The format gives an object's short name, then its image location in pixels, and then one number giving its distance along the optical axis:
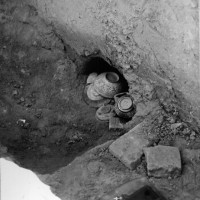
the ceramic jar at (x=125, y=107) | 3.87
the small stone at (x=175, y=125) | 3.40
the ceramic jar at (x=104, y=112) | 4.01
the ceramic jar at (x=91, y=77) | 4.33
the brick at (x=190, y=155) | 3.12
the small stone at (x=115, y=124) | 3.79
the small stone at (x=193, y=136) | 3.33
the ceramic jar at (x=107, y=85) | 4.11
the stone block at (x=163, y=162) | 3.04
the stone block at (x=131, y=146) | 3.18
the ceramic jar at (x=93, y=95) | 4.19
